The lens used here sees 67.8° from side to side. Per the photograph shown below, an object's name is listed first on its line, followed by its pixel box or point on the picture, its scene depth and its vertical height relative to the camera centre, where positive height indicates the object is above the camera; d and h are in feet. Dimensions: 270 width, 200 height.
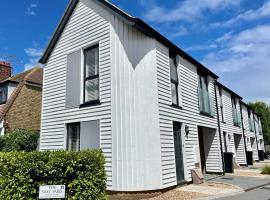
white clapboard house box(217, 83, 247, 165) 50.59 +3.58
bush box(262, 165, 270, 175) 40.22 -7.02
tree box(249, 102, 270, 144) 141.35 +12.30
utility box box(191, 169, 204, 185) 30.65 -6.17
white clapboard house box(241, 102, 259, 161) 69.80 +1.90
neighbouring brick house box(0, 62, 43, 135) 46.20 +8.79
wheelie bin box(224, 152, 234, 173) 42.56 -5.58
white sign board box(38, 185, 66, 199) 15.11 -3.90
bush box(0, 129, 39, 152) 39.97 -0.17
